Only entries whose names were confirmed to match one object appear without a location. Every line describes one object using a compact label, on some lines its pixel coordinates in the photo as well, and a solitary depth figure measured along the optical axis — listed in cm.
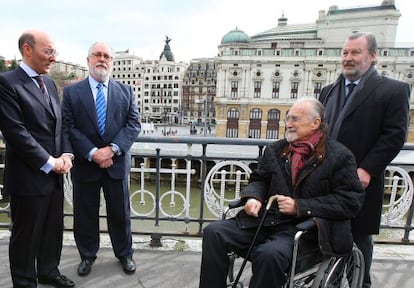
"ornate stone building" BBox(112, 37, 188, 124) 7456
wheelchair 153
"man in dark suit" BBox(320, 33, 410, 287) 181
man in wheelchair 157
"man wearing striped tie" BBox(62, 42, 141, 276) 217
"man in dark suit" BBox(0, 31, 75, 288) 177
